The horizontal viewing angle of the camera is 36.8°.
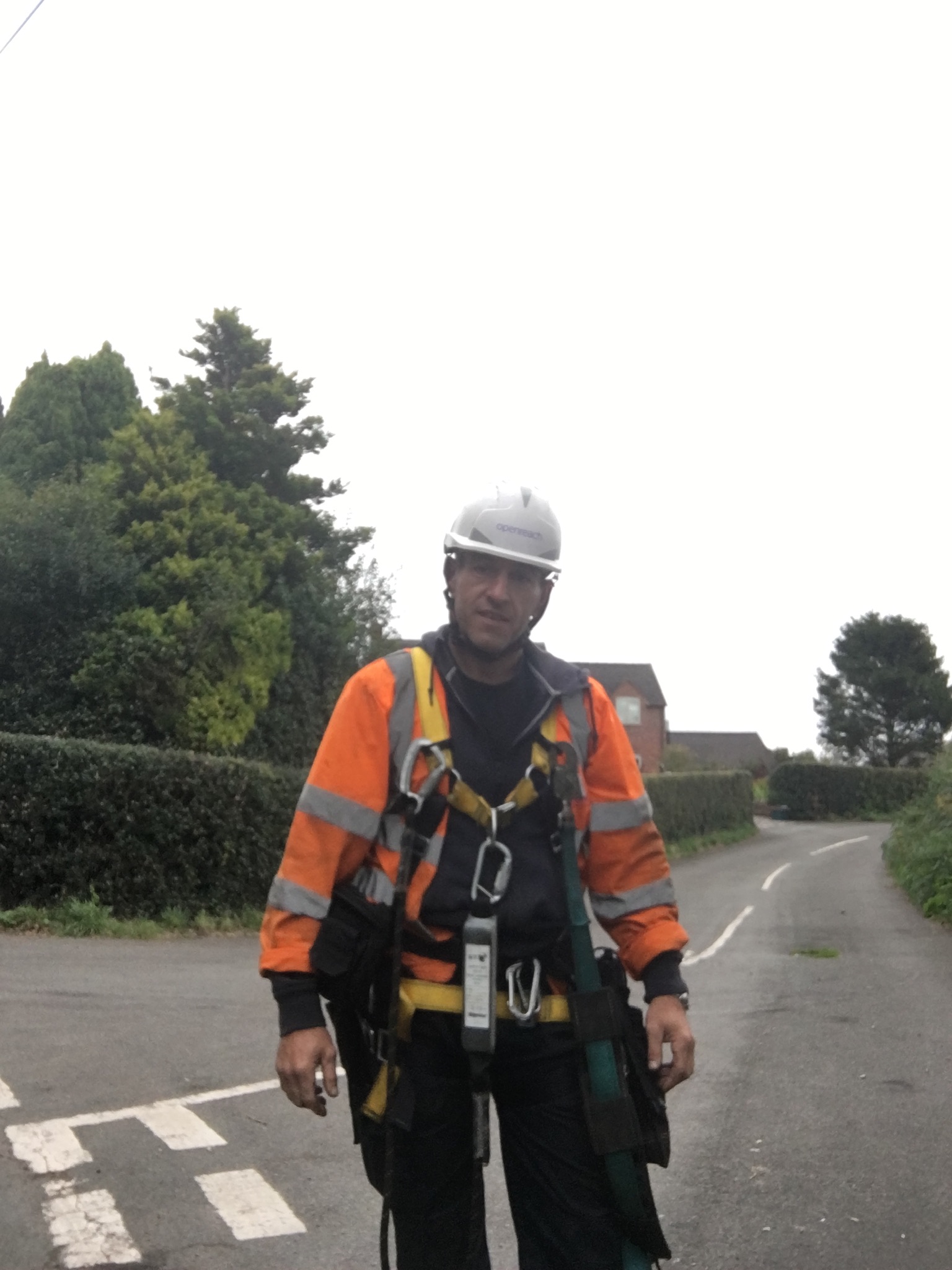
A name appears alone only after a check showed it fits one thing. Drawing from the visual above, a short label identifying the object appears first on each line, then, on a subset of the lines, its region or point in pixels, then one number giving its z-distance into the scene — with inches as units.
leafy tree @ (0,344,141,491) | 1079.6
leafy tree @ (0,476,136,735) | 932.6
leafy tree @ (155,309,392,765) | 1093.8
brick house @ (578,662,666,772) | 2967.5
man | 116.8
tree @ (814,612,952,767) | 2960.1
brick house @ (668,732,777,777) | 3828.7
